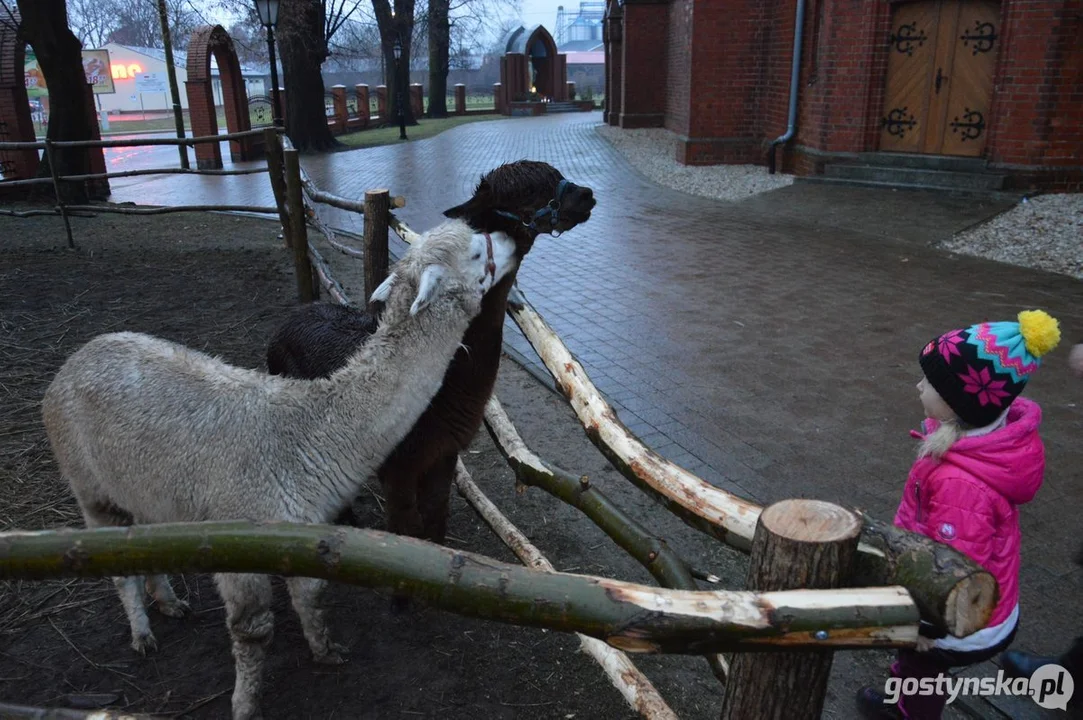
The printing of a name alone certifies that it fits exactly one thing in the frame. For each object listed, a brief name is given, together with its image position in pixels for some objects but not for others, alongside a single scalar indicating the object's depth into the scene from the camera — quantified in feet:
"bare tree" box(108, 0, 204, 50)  187.42
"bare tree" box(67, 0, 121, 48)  206.80
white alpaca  8.54
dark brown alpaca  10.27
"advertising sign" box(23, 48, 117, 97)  108.99
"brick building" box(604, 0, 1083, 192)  36.96
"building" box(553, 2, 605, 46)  379.55
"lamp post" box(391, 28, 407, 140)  93.42
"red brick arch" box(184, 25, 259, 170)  70.03
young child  7.77
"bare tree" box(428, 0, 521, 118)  125.70
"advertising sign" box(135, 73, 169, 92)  160.97
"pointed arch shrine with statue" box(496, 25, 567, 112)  140.97
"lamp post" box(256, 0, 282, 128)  51.42
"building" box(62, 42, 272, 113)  162.61
